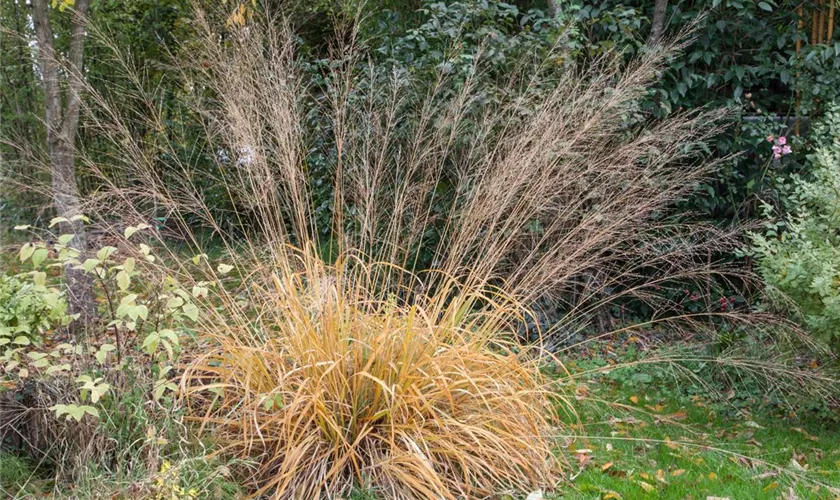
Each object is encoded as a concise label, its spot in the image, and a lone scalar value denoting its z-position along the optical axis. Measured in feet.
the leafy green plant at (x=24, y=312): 9.37
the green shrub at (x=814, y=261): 10.96
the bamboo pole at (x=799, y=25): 16.91
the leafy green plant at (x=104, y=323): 8.43
